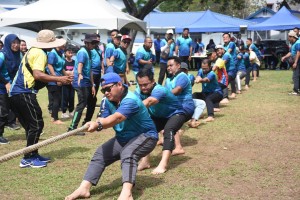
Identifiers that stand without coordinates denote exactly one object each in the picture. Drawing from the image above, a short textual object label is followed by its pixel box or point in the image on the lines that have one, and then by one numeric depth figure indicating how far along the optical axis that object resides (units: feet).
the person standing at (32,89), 20.21
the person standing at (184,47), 55.31
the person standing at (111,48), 33.30
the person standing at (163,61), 47.06
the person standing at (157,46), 91.35
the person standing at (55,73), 31.99
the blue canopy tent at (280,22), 81.00
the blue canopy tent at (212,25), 84.53
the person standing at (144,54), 37.32
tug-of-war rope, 13.55
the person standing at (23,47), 32.89
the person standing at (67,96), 34.73
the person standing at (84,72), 27.99
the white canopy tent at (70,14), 41.39
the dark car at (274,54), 81.82
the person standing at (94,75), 29.30
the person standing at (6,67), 25.75
